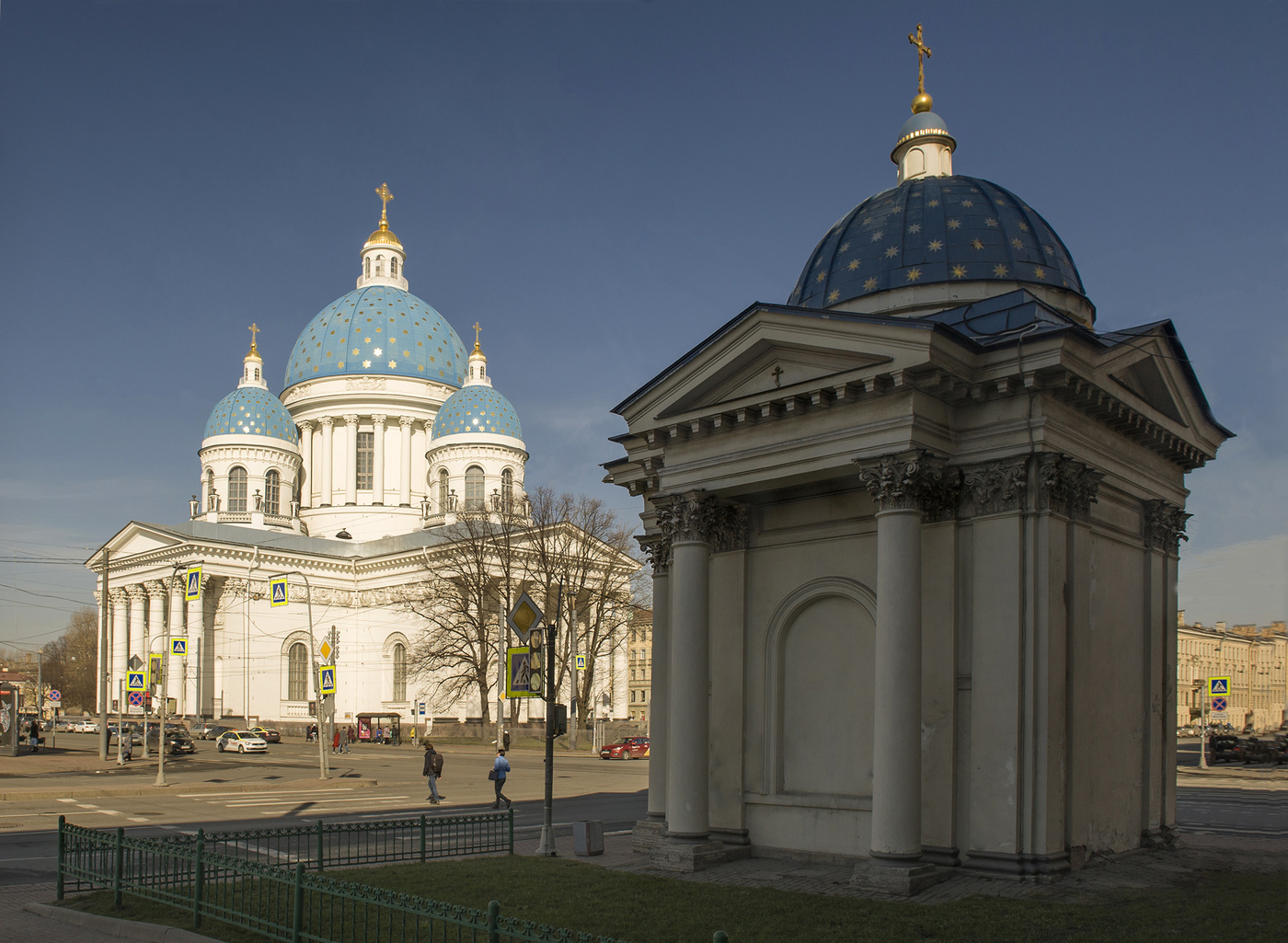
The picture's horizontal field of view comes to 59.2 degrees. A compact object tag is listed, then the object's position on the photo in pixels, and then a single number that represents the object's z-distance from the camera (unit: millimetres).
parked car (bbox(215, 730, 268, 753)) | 53812
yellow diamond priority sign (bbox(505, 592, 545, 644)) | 16938
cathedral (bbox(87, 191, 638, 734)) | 70625
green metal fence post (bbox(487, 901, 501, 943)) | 7895
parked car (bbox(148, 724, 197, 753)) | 50250
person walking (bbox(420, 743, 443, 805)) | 27641
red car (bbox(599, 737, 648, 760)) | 52281
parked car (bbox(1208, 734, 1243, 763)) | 52000
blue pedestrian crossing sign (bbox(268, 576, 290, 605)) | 43000
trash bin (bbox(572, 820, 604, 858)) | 17375
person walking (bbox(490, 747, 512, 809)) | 24984
